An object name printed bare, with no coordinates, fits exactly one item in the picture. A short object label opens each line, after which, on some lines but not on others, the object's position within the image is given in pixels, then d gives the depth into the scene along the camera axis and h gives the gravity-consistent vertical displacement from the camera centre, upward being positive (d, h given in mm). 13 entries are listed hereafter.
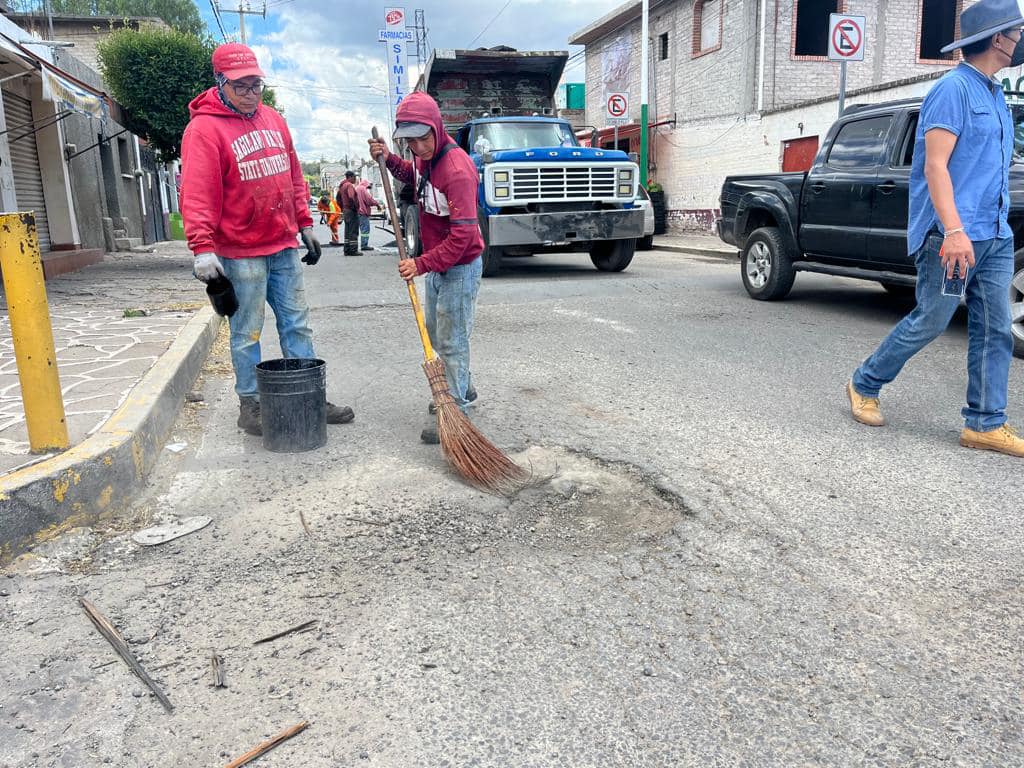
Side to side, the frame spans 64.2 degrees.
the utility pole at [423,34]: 48328 +10987
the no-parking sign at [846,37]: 10562 +2136
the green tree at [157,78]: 15031 +2747
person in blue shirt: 3725 -40
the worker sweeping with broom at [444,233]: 3836 -69
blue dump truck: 10711 +297
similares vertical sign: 29625 +5890
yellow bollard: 3238 -391
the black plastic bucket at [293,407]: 3998 -888
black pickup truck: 6953 -64
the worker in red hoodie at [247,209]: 3895 +84
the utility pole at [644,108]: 18953 +2394
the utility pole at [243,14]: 44344 +11401
